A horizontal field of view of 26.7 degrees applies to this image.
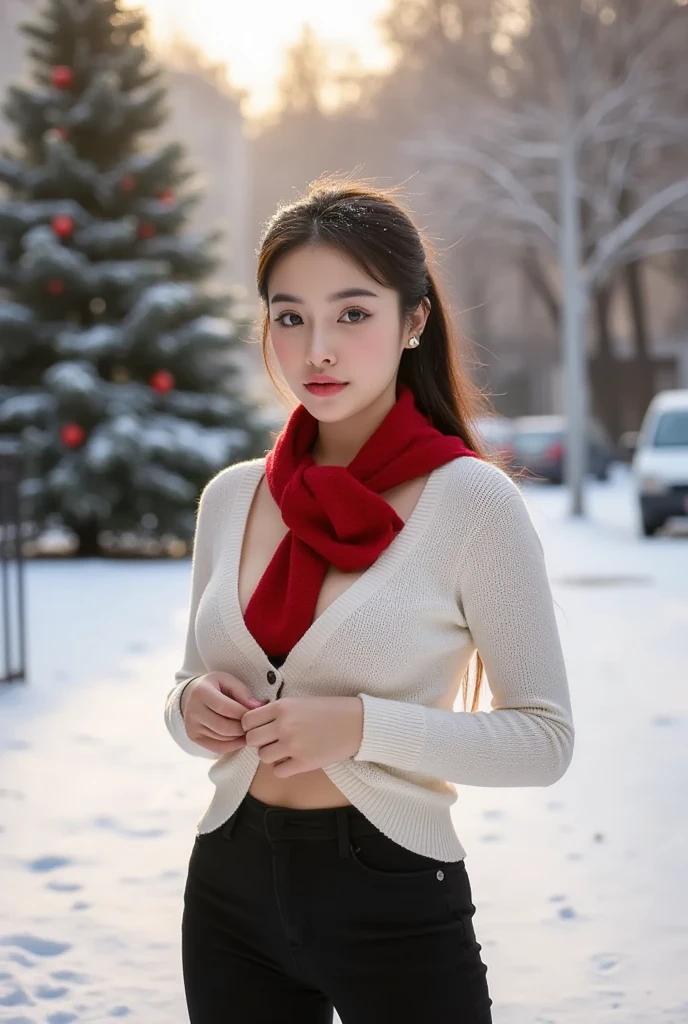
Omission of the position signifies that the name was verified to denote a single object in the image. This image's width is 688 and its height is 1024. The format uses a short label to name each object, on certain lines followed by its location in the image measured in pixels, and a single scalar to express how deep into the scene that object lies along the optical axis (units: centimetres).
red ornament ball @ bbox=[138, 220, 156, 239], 1705
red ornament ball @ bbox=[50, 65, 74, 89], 1679
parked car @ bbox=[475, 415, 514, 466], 3322
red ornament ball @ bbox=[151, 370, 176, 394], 1648
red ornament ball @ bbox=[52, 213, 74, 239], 1638
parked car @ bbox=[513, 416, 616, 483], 3356
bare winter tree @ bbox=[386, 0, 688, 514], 2305
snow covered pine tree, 1605
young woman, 200
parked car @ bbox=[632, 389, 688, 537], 1808
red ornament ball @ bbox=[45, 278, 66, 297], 1644
